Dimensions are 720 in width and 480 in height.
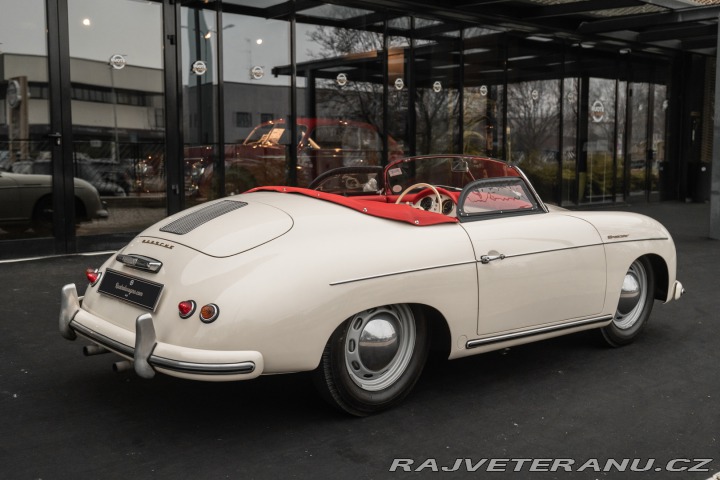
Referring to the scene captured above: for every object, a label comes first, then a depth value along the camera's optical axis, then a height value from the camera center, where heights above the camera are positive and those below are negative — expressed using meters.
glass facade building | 8.84 +0.87
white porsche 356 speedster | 3.38 -0.63
